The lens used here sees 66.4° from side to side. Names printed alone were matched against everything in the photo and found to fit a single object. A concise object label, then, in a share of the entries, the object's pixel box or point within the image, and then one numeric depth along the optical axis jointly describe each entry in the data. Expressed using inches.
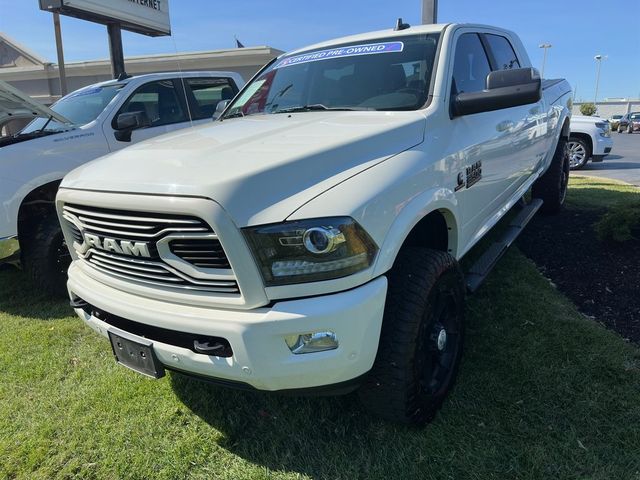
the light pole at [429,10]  259.3
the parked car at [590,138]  427.8
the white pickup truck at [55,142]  155.3
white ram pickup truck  72.2
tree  1899.6
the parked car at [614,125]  1528.9
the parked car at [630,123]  1288.1
